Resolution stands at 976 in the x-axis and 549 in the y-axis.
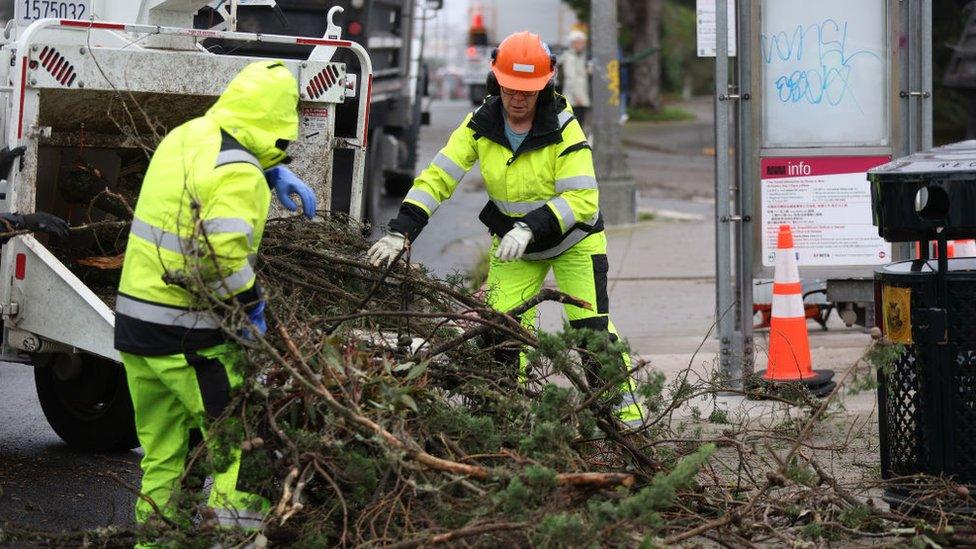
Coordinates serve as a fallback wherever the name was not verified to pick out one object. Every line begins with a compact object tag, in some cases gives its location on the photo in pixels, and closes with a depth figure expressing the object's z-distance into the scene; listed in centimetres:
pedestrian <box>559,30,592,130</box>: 3981
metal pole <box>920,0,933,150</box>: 1463
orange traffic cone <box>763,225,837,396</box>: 1445
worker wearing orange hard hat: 1152
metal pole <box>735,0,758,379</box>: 1466
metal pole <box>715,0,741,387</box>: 1438
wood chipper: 1105
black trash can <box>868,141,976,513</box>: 945
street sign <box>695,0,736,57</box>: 1621
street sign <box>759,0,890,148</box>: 1491
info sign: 1494
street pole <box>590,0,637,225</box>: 2686
